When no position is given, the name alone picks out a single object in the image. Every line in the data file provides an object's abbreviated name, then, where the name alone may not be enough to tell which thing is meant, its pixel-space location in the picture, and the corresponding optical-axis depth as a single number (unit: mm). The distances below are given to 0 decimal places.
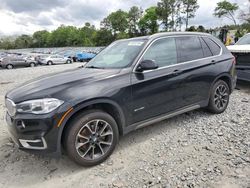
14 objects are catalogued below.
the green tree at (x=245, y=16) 41750
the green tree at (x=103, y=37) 79312
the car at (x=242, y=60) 6270
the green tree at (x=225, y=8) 61531
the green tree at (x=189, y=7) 64250
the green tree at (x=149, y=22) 72712
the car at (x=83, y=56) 31797
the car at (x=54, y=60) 28203
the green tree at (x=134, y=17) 80950
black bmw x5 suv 2660
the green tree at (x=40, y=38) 102962
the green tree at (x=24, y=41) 105875
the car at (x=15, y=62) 23109
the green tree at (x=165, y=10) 65500
